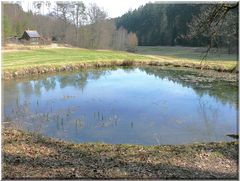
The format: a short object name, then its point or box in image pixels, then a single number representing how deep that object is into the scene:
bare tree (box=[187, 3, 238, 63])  4.32
